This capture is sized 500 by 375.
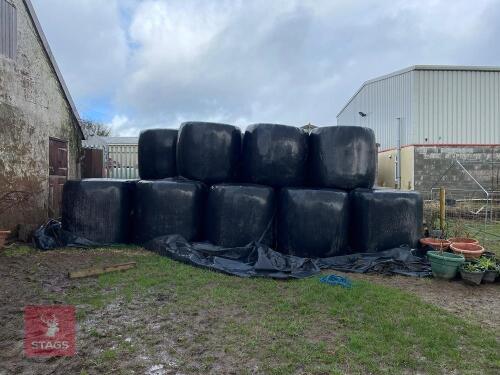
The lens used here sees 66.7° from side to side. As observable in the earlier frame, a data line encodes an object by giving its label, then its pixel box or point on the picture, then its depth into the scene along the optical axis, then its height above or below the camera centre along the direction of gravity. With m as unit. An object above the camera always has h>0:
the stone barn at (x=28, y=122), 6.11 +1.09
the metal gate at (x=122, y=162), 12.62 +0.68
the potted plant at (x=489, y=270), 4.57 -1.07
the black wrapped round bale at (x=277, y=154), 5.90 +0.44
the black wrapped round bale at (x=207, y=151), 6.06 +0.51
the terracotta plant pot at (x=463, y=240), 5.67 -0.89
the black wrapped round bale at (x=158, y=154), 6.70 +0.51
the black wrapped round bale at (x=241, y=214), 5.64 -0.49
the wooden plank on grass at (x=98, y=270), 4.44 -1.07
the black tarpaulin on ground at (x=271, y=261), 4.86 -1.08
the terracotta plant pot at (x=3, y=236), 5.42 -0.77
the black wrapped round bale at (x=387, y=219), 5.50 -0.54
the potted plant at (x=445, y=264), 4.65 -1.02
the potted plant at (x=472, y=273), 4.48 -1.09
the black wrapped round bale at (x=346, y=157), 5.79 +0.38
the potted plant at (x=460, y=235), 5.70 -0.89
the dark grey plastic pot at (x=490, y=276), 4.56 -1.14
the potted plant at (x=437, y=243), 5.44 -0.89
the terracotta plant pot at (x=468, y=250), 5.05 -0.93
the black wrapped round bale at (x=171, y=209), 5.88 -0.42
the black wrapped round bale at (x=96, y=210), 6.08 -0.44
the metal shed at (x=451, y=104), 13.35 +2.74
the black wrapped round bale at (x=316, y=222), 5.46 -0.59
